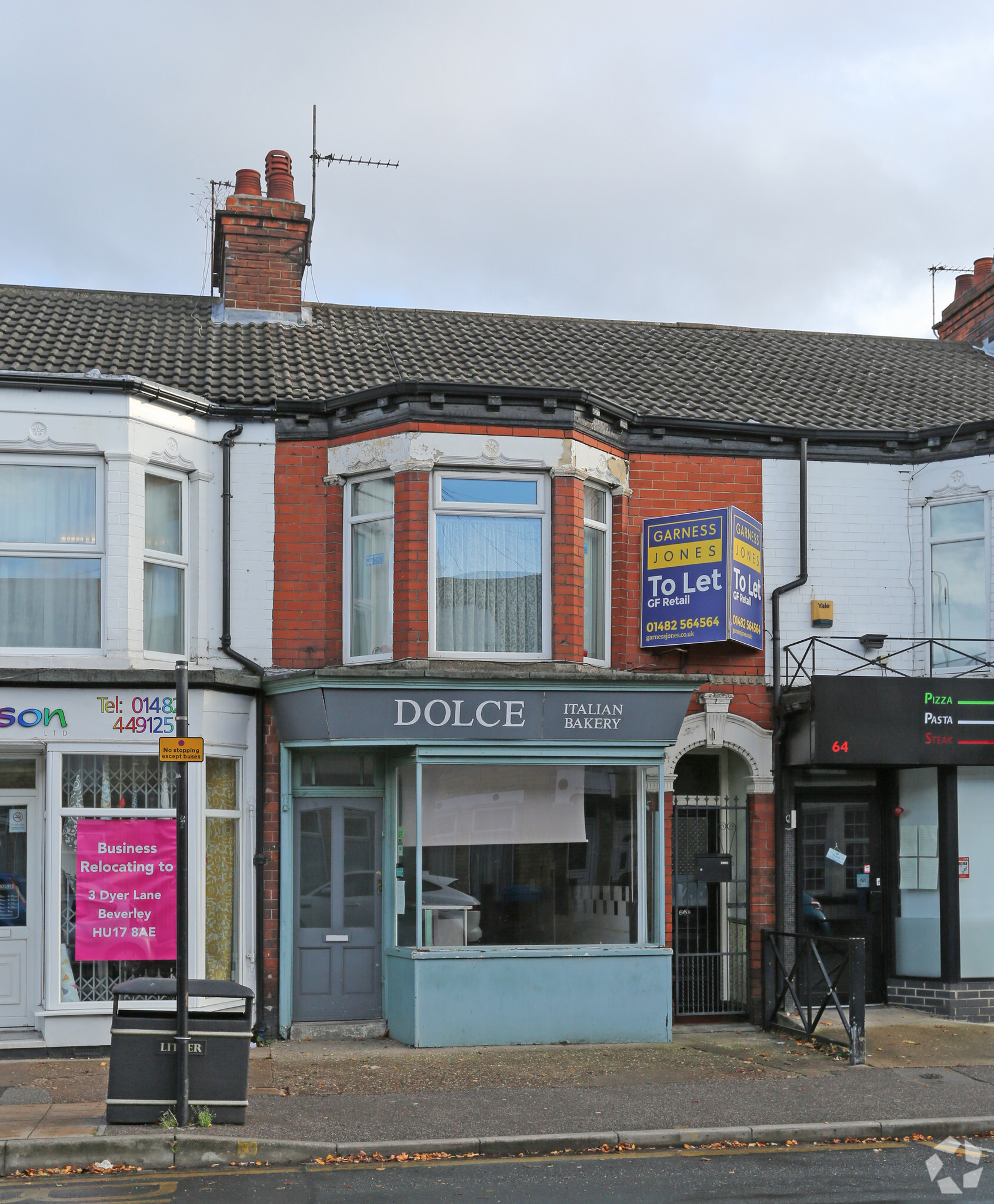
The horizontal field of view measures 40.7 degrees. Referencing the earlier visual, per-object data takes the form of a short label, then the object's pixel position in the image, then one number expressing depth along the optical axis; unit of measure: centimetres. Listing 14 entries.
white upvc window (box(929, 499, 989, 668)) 1442
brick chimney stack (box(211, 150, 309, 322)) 1633
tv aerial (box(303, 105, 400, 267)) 1797
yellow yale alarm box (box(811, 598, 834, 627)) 1425
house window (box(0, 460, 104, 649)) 1248
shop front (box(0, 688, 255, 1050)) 1192
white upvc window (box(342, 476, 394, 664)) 1333
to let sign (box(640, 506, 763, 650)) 1337
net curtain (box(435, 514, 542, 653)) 1317
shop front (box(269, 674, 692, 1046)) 1247
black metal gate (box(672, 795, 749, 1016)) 1391
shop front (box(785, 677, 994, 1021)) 1341
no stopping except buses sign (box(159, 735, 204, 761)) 913
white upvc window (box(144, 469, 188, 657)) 1293
